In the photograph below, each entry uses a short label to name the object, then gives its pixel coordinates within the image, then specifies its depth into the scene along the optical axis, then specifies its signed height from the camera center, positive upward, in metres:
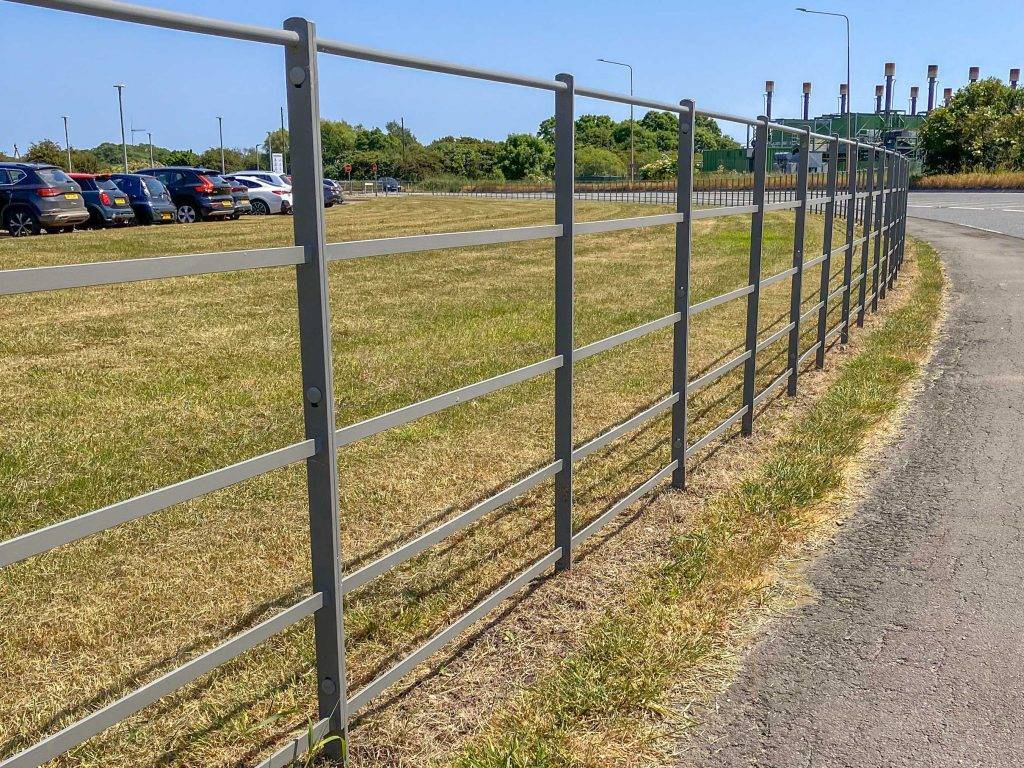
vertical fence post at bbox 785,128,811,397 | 6.78 -0.46
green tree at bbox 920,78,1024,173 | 61.66 +3.86
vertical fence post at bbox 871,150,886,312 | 11.44 -0.33
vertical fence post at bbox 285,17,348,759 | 2.39 -0.44
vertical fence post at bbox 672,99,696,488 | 4.87 -0.43
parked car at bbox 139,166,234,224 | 18.85 +0.21
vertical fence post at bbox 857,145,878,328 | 10.16 -0.25
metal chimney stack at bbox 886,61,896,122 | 101.19 +13.14
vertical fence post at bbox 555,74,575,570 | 3.72 -0.45
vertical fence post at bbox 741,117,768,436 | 5.83 -0.41
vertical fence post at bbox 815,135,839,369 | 7.74 -0.38
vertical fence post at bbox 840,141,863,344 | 8.87 -0.32
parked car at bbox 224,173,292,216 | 25.34 +0.25
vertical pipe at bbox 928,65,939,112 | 128.25 +15.35
